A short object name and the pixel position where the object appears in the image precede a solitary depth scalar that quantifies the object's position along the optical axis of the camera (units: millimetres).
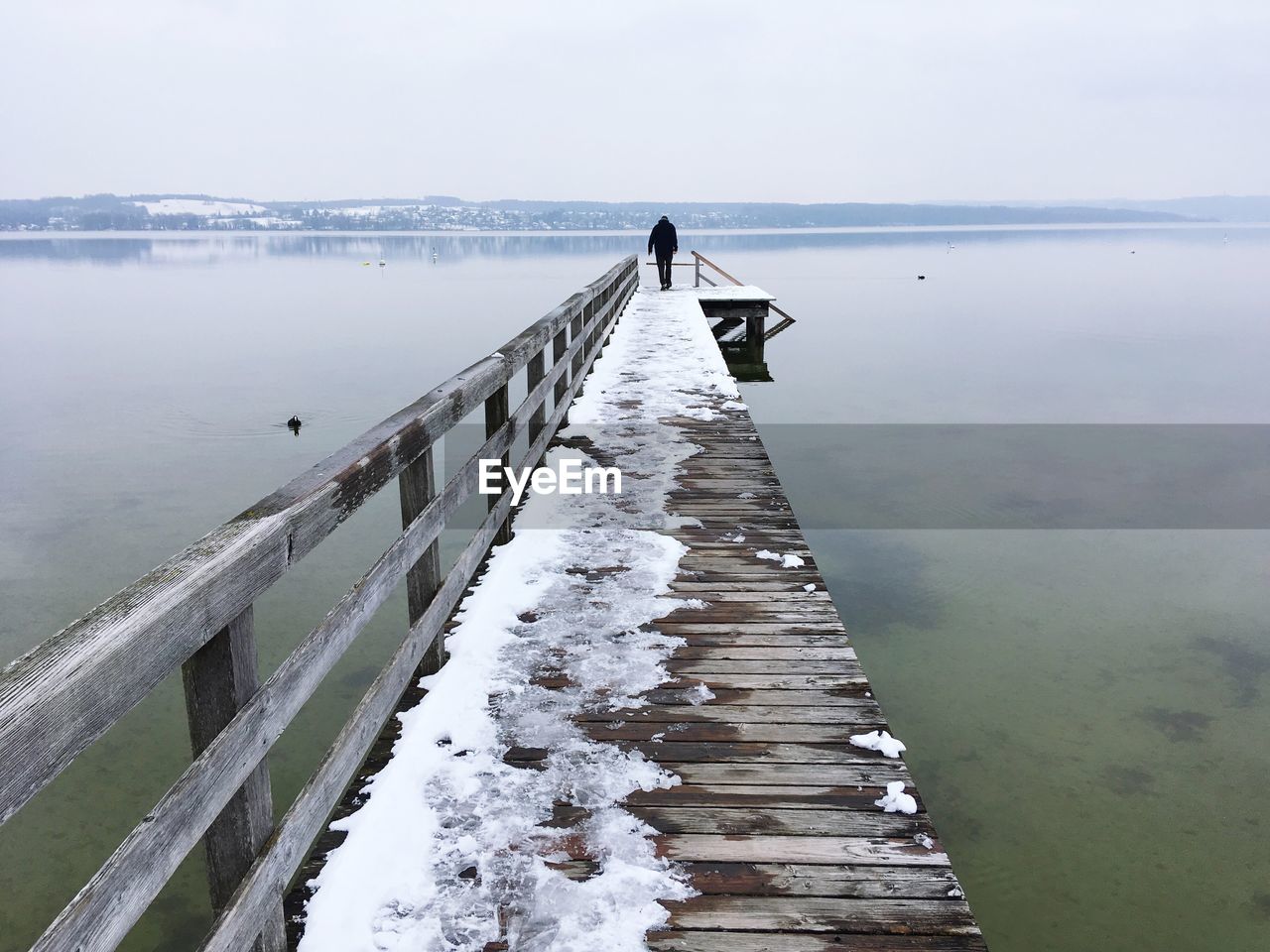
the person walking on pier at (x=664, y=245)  20922
